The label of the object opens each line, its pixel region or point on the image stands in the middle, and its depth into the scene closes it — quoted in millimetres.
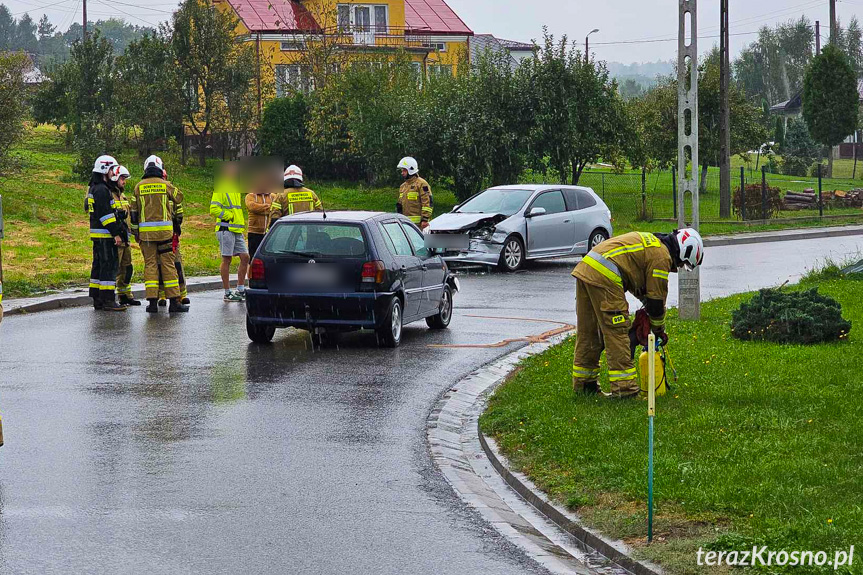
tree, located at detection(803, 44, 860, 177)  57344
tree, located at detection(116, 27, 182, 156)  41062
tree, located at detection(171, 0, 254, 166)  40625
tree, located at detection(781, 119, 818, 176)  62469
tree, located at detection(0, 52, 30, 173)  29500
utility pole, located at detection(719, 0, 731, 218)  35469
